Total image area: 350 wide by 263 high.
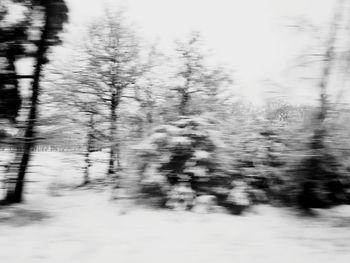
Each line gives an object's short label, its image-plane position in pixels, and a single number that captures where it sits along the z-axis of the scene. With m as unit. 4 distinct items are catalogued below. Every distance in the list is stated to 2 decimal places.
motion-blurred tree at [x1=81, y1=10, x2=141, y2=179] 17.02
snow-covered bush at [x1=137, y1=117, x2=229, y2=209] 9.87
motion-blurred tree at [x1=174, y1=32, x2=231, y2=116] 18.19
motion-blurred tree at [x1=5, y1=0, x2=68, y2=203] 9.39
